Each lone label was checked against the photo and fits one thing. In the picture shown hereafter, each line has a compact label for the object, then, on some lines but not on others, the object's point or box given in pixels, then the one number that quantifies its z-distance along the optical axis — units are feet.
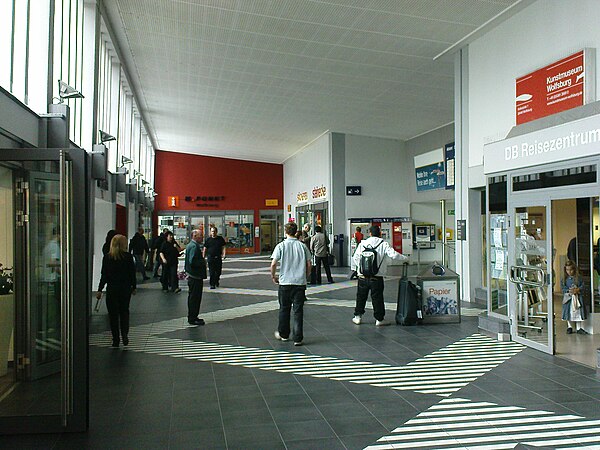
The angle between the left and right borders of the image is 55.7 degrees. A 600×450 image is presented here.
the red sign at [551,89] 23.59
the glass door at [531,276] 21.17
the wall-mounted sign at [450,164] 45.42
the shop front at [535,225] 19.30
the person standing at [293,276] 22.74
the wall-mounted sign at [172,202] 98.78
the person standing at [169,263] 40.86
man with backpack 26.32
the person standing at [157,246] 46.93
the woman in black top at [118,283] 22.33
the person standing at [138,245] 48.57
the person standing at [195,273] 26.50
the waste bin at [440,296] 27.48
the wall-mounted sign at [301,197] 80.51
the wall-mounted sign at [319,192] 68.44
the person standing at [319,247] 45.07
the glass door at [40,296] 13.09
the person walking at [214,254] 42.24
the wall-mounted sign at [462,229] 33.87
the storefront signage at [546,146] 18.40
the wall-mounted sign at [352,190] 65.05
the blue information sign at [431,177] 58.13
